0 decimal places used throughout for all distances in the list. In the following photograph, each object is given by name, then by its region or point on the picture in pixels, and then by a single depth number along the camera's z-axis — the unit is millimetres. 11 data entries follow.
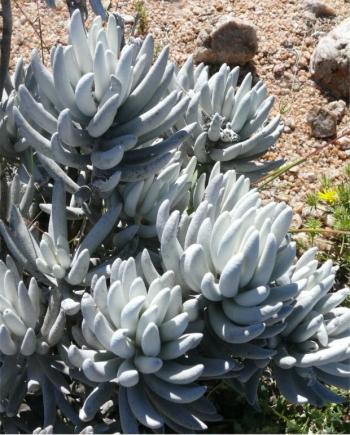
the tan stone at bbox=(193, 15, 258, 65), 1015
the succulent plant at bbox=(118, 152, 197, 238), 726
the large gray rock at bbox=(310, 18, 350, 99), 1012
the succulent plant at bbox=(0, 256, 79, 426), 697
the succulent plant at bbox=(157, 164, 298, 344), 686
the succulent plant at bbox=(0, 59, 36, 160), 772
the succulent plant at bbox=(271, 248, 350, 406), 711
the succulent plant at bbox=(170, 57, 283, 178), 798
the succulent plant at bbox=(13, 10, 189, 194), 689
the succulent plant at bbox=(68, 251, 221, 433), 676
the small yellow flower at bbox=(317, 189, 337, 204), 921
